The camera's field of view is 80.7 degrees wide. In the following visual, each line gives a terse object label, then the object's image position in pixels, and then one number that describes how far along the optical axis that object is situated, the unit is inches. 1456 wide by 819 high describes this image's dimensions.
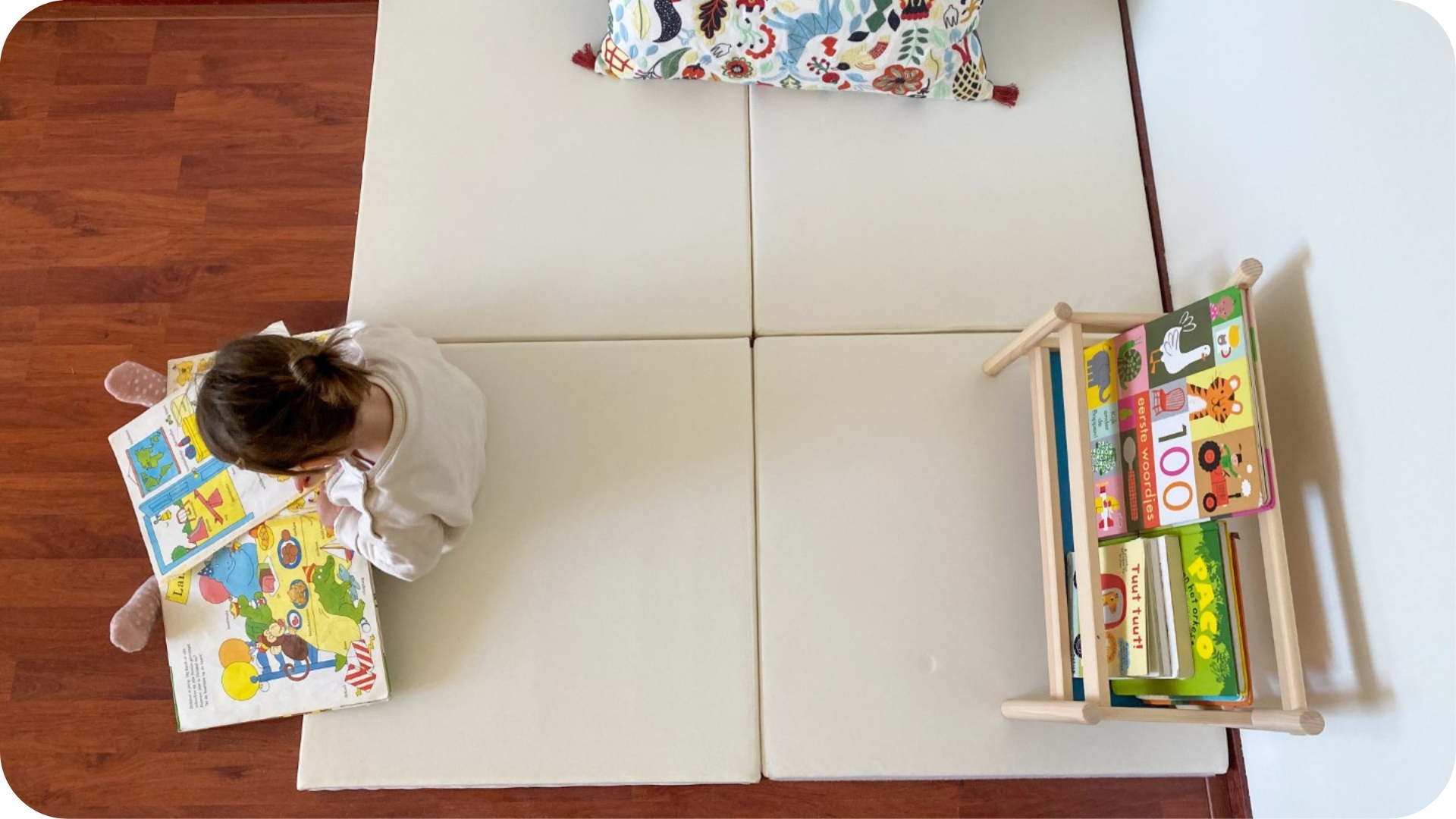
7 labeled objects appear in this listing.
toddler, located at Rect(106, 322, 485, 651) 38.7
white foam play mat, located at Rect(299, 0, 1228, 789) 50.2
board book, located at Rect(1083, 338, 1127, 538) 46.8
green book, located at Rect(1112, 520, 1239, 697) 41.5
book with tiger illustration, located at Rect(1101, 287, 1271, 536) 40.4
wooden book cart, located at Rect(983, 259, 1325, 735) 41.0
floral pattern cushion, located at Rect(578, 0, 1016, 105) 57.2
